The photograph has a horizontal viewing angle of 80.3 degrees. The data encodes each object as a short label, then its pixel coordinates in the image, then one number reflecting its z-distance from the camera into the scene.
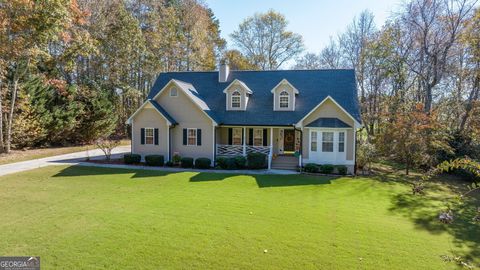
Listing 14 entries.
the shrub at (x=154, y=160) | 19.06
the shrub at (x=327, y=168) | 17.28
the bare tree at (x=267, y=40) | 40.31
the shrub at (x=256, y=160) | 18.27
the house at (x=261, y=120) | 18.28
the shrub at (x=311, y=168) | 17.44
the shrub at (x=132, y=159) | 19.53
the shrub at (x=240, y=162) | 18.34
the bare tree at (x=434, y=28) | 21.45
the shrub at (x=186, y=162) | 18.73
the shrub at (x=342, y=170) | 17.25
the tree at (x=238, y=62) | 41.28
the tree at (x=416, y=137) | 17.47
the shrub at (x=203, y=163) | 18.66
